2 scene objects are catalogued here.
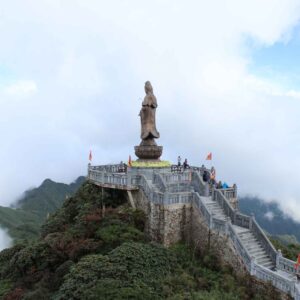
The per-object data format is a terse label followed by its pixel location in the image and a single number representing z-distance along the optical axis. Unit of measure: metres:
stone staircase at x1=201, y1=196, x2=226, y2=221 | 18.56
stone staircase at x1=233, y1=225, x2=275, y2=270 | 16.48
